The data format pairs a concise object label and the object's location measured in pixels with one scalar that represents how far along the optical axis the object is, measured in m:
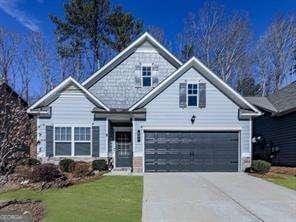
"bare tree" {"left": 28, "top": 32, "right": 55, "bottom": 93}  43.08
